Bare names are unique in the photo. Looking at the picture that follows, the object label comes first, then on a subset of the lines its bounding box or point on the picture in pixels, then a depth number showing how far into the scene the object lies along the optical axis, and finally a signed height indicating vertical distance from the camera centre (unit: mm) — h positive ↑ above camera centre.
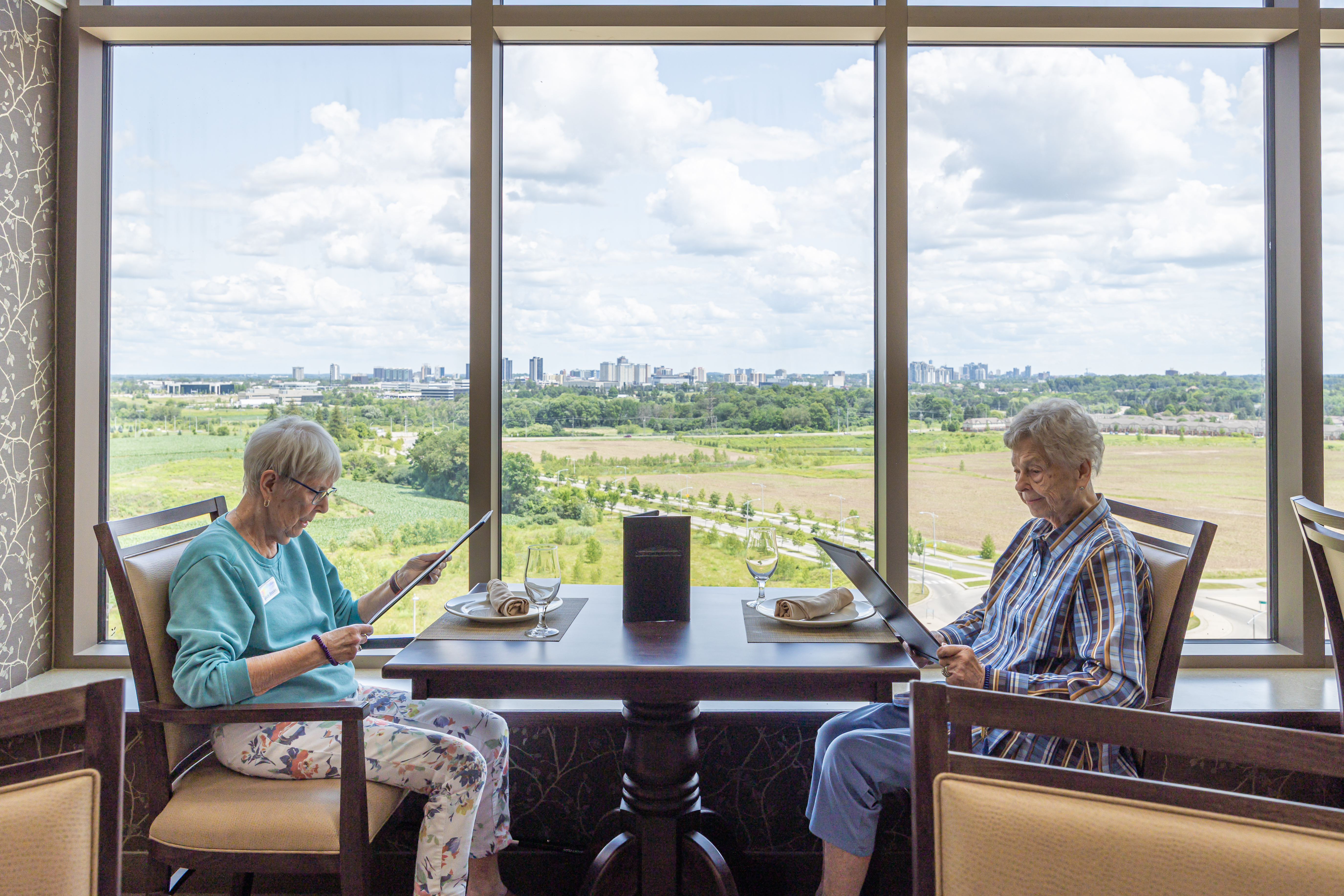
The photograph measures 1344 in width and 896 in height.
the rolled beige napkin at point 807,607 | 1942 -366
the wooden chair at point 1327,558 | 1901 -248
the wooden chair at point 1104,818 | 790 -374
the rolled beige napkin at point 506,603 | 1986 -363
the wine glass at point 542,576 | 1906 -293
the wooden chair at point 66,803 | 917 -407
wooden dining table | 1648 -461
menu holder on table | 1952 -275
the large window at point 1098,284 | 2785 +580
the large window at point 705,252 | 2793 +686
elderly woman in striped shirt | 1651 -400
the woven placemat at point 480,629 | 1864 -412
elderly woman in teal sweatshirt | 1673 -424
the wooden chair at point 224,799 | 1646 -710
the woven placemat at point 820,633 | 1837 -412
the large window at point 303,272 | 2805 +627
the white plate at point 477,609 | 1965 -387
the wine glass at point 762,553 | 2068 -251
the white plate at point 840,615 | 1914 -390
